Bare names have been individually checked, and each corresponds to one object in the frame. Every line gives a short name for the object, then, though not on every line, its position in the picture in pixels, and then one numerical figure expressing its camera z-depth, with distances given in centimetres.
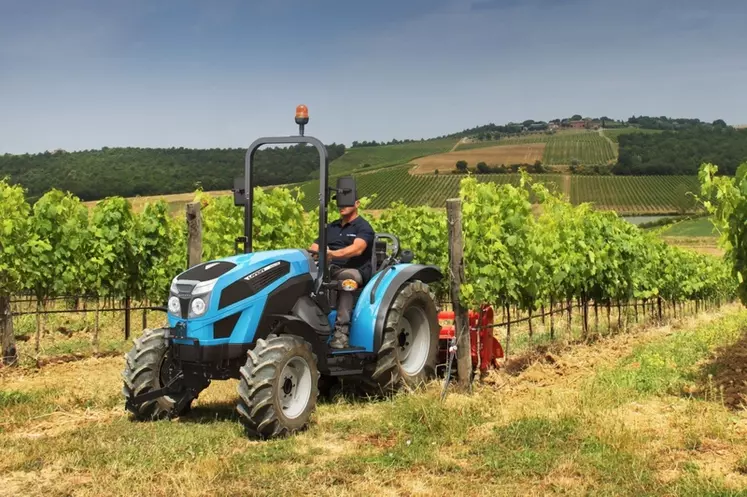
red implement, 865
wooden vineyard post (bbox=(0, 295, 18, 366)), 1104
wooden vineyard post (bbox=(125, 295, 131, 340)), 1455
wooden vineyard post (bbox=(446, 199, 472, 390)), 800
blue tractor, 588
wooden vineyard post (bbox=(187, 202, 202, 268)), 883
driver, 690
